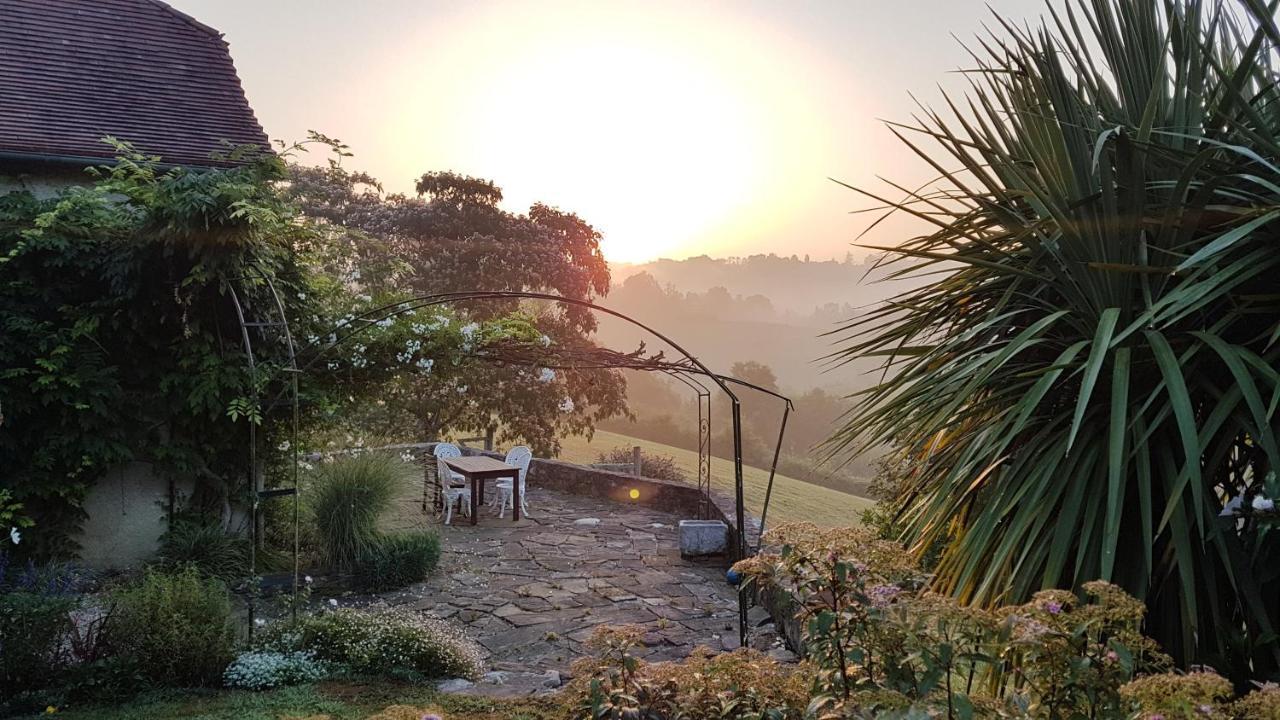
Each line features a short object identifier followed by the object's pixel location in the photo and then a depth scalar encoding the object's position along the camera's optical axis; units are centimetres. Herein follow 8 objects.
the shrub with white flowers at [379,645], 490
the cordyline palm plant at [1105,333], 249
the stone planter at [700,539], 841
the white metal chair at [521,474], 1045
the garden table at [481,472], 968
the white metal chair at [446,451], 1170
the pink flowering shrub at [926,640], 169
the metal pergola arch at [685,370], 490
